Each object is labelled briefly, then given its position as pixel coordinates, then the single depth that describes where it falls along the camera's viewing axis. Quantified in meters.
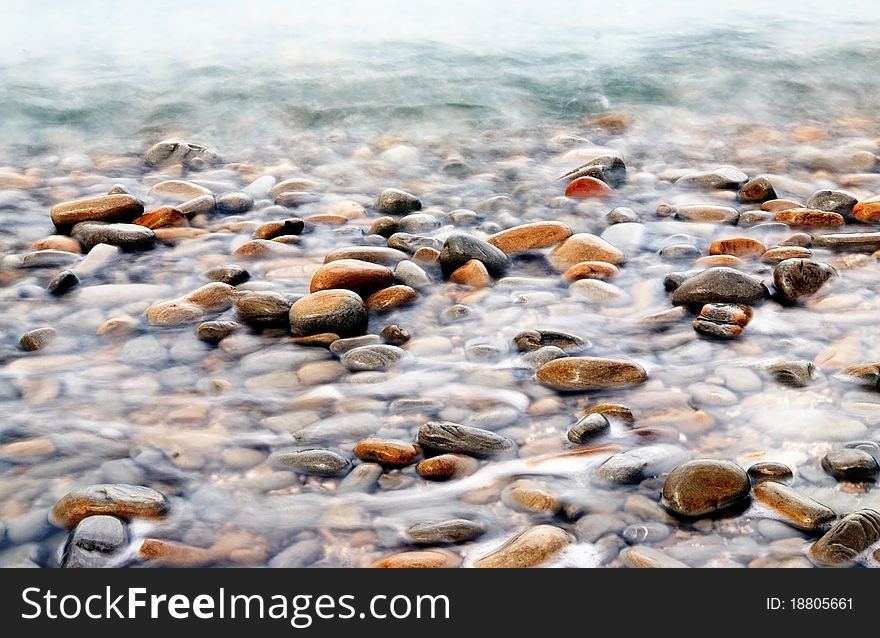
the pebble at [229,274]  3.29
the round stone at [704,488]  2.00
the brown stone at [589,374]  2.54
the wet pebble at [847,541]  1.84
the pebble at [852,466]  2.09
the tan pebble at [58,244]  3.62
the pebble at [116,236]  3.63
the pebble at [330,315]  2.85
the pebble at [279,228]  3.75
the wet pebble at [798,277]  3.05
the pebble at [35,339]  2.83
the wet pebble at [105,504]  2.02
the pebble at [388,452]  2.23
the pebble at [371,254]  3.37
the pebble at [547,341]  2.78
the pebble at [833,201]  3.93
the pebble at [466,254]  3.37
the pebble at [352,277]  3.11
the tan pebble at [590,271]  3.32
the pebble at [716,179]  4.34
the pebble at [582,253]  3.45
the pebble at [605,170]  4.45
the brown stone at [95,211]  3.81
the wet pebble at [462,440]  2.26
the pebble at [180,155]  4.89
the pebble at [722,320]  2.81
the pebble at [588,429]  2.29
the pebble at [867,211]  3.83
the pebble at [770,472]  2.11
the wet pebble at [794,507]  1.95
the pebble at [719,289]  3.00
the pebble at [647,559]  1.84
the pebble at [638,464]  2.13
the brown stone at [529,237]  3.60
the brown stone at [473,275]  3.28
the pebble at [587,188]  4.26
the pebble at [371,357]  2.68
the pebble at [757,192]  4.12
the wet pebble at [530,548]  1.87
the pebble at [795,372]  2.52
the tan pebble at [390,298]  3.08
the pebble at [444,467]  2.18
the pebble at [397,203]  4.06
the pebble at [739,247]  3.46
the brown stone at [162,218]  3.86
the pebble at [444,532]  1.98
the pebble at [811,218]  3.74
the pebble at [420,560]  1.88
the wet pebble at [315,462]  2.21
